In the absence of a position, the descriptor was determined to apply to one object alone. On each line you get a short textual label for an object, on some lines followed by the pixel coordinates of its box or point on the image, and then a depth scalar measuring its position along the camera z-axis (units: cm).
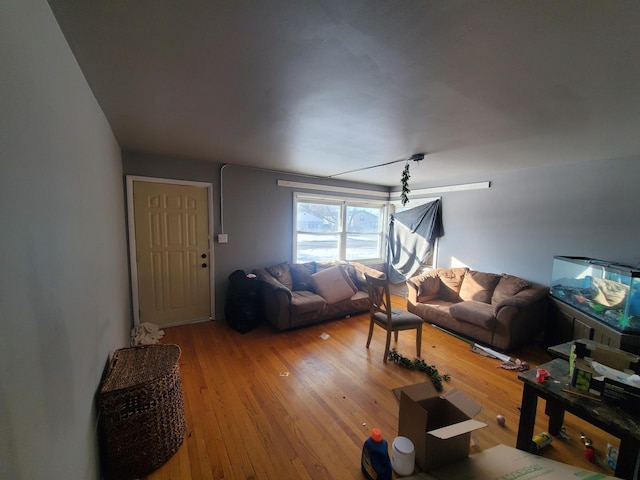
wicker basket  141
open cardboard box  145
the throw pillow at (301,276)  405
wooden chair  277
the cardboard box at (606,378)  127
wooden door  323
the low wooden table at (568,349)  158
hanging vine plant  317
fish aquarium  219
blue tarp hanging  456
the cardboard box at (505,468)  125
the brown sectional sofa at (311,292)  338
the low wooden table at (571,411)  118
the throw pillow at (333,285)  385
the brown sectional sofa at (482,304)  294
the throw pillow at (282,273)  391
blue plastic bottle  143
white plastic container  149
